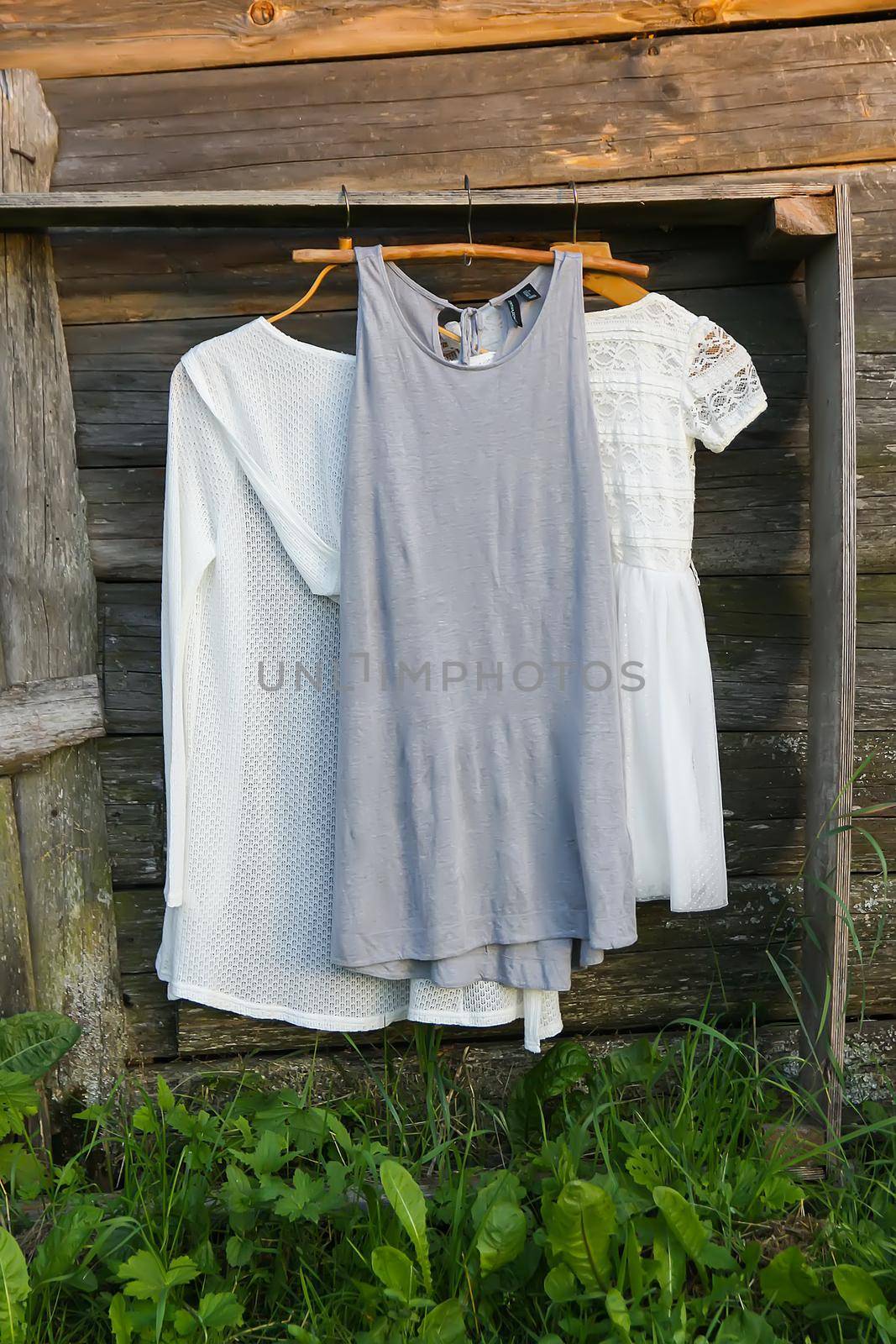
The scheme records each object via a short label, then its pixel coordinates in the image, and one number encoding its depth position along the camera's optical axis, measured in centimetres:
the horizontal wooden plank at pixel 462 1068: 203
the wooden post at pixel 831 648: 170
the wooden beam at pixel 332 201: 165
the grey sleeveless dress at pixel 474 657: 158
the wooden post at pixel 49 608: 187
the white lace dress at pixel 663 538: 167
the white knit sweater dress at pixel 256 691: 167
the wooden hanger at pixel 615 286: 175
